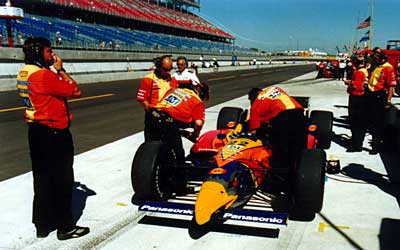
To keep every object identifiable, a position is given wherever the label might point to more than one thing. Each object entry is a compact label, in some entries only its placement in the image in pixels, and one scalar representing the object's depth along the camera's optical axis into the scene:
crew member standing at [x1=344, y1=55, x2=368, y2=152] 7.38
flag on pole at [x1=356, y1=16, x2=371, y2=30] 31.93
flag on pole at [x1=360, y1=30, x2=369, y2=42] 35.75
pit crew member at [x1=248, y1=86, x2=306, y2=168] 4.73
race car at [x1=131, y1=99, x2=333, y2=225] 3.95
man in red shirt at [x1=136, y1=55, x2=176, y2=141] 5.32
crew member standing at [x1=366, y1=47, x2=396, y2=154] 7.20
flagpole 31.52
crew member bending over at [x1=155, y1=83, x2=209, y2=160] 4.89
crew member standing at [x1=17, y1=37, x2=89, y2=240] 3.59
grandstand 32.34
